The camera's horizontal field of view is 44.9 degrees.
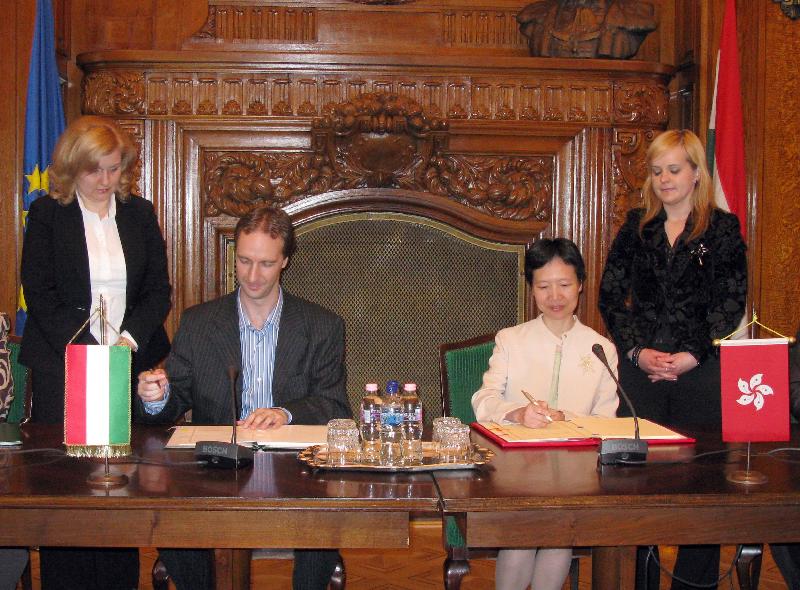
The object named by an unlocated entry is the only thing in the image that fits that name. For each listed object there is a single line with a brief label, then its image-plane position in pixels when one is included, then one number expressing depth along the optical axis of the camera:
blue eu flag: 3.96
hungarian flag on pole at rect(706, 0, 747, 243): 4.14
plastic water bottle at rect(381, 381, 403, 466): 2.20
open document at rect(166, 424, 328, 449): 2.22
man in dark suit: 2.65
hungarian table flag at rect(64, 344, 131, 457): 1.94
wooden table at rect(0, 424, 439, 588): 1.75
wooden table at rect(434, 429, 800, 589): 1.77
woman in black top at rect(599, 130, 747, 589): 2.99
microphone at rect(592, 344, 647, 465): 2.06
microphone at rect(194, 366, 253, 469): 2.00
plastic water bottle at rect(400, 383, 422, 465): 2.25
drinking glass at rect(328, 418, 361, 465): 2.04
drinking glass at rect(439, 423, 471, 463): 2.07
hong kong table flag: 2.00
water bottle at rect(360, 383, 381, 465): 2.23
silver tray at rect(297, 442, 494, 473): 1.99
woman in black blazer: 2.95
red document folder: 2.30
